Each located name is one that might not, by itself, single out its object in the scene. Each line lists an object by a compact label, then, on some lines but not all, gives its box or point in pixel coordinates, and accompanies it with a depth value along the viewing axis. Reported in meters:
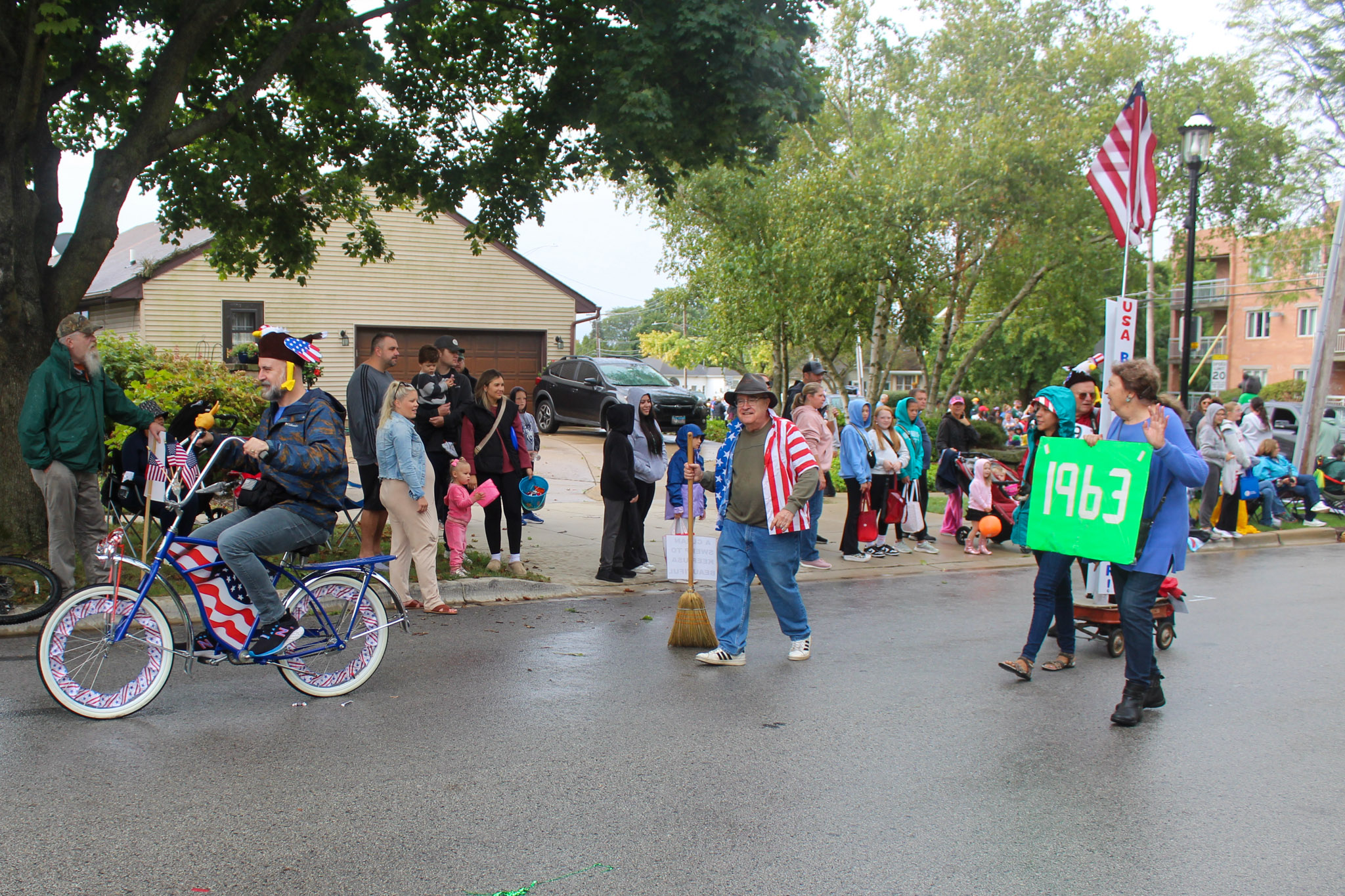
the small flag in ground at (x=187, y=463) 5.79
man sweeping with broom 6.70
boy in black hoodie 9.53
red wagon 7.23
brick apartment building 52.00
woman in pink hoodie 10.74
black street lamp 14.73
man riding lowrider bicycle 5.49
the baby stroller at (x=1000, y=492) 11.48
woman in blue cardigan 5.65
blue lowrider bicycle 5.25
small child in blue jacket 10.08
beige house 24.27
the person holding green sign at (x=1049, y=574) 6.43
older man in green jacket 7.20
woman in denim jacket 7.52
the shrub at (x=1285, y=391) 46.06
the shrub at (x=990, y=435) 25.23
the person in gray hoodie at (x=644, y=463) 9.81
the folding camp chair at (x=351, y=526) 8.15
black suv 22.05
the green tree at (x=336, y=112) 8.42
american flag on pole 10.79
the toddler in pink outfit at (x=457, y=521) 9.17
